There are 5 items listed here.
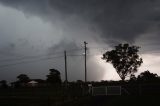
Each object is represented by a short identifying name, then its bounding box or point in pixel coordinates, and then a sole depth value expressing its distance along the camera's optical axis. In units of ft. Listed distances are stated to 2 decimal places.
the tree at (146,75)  214.81
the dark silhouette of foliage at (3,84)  240.31
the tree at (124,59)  228.22
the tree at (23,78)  301.86
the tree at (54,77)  262.76
